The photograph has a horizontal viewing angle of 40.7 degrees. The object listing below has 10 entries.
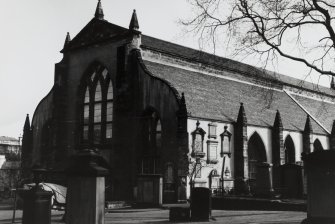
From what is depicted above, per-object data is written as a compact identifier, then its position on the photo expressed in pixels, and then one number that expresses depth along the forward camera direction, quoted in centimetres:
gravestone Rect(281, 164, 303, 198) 2503
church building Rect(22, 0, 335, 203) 2647
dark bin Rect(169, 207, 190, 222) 1463
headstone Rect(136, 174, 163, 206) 2042
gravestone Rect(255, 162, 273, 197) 2536
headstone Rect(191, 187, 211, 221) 1458
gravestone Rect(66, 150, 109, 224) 906
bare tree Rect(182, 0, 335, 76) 1880
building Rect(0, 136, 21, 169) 6618
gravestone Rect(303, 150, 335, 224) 920
